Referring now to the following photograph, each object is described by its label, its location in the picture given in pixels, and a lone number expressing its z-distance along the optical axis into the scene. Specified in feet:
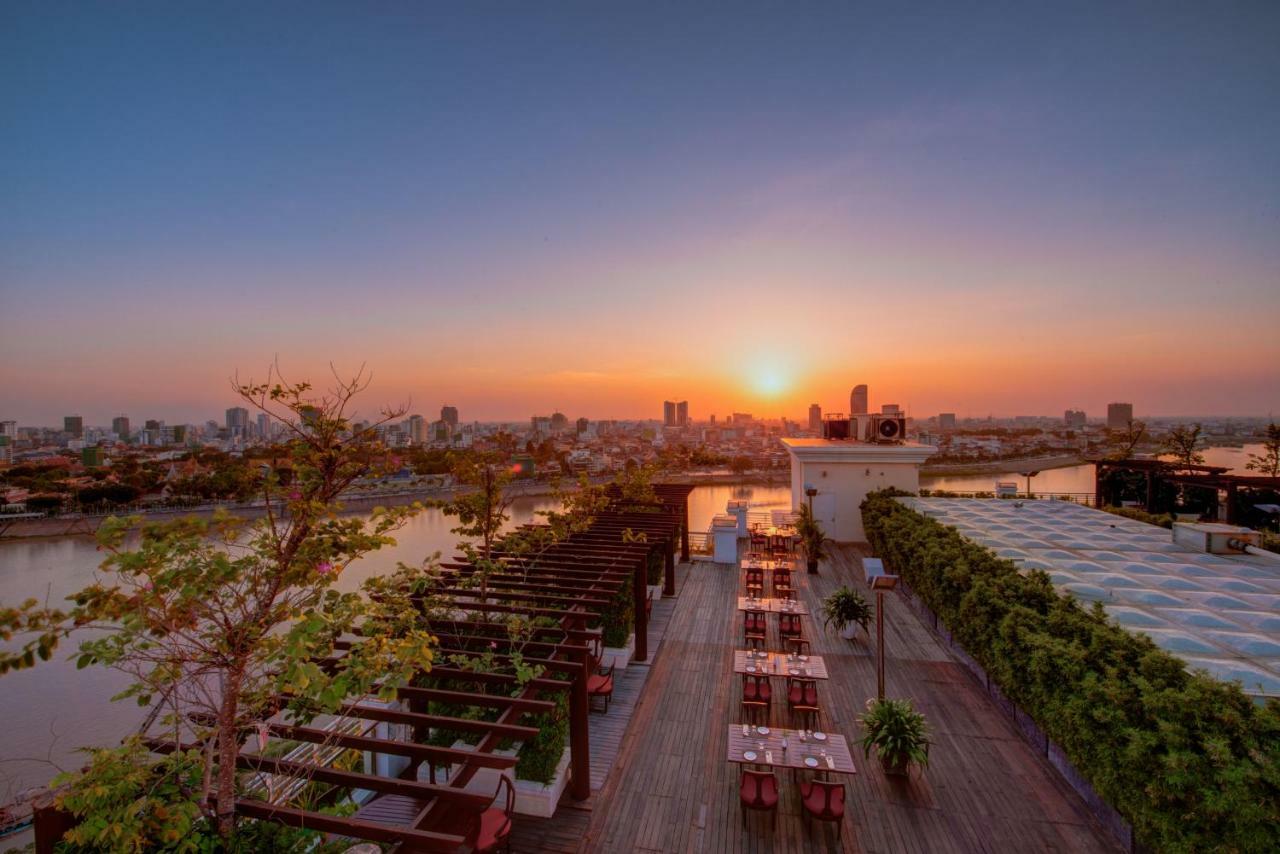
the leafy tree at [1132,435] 80.31
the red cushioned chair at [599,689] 22.99
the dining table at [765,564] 39.22
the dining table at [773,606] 30.39
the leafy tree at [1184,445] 71.41
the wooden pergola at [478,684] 10.55
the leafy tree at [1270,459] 67.21
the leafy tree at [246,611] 7.71
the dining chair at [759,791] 16.66
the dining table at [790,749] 17.43
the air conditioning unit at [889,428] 62.75
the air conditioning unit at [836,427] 70.95
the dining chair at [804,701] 22.37
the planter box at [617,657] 27.48
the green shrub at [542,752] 17.44
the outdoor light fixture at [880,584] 20.10
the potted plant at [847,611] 31.40
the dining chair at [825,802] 16.16
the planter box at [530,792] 17.31
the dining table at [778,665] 23.45
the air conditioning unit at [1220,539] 28.32
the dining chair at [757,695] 22.86
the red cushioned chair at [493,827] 12.97
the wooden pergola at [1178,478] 39.55
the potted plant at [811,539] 46.37
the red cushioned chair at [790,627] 30.71
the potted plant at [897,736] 18.93
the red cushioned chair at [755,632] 30.37
